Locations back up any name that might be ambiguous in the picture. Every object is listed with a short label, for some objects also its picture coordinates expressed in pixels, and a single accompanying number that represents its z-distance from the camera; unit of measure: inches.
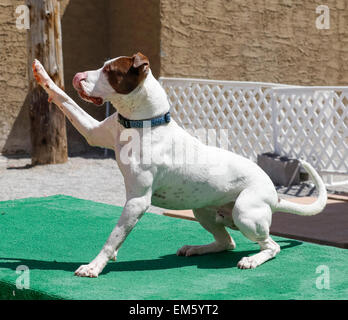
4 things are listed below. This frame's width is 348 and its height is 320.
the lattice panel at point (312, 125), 327.3
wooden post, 352.8
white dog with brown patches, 145.4
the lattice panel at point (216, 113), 368.5
